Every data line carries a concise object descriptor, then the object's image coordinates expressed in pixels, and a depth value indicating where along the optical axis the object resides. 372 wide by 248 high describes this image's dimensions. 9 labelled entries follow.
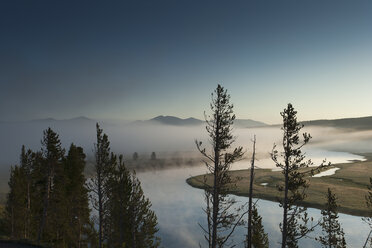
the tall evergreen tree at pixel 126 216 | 35.03
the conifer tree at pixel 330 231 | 34.34
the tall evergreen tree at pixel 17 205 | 42.84
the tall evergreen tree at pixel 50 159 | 34.34
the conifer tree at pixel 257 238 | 34.62
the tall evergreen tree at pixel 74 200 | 35.53
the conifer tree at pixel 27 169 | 40.53
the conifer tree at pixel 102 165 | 28.33
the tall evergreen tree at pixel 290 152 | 24.31
